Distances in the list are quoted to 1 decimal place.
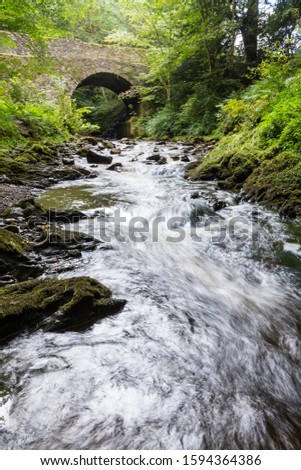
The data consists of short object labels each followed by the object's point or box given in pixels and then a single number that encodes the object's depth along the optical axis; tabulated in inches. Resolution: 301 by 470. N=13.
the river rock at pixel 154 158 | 385.9
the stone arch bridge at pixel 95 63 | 693.3
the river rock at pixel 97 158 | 372.8
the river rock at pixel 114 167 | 346.9
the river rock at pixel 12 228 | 143.8
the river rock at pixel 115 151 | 459.2
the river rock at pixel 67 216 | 172.9
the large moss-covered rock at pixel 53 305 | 81.5
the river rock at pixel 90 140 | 508.3
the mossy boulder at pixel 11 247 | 112.7
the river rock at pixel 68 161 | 335.0
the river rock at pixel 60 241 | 130.8
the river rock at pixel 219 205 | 205.6
